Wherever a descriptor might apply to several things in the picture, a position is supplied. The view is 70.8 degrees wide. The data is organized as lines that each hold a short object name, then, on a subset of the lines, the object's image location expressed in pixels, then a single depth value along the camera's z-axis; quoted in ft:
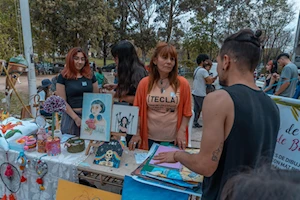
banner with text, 4.14
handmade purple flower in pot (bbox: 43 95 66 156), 4.67
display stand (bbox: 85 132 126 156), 4.81
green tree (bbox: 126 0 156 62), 58.85
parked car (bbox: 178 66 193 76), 54.27
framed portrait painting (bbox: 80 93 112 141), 4.85
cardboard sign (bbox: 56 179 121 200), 4.36
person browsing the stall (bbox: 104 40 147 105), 6.14
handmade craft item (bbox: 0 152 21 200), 5.10
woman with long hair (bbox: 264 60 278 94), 13.14
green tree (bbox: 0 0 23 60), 43.85
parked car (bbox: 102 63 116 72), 69.85
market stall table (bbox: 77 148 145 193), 4.19
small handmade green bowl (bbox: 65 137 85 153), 4.97
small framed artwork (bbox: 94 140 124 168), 4.43
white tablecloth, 4.57
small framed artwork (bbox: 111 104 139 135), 4.77
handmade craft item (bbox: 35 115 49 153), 4.92
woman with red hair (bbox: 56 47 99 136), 6.20
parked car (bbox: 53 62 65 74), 58.52
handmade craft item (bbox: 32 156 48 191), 4.71
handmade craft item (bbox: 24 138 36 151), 4.96
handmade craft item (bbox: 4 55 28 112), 8.62
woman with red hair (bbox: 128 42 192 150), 5.13
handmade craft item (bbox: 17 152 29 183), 4.79
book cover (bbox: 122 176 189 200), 3.74
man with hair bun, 2.46
